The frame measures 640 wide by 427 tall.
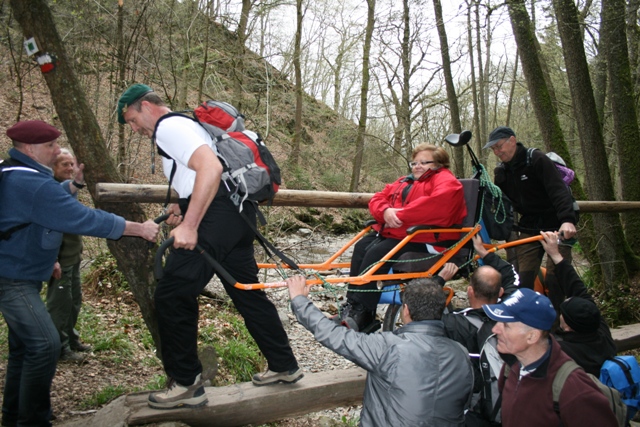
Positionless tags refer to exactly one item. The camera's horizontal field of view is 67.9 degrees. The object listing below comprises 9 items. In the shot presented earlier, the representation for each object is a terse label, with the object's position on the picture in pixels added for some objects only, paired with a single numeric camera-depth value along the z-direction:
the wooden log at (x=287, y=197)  3.25
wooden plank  3.10
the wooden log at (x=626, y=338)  5.36
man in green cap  2.66
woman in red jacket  3.65
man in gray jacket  2.46
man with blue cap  2.18
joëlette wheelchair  3.45
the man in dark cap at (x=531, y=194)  4.43
